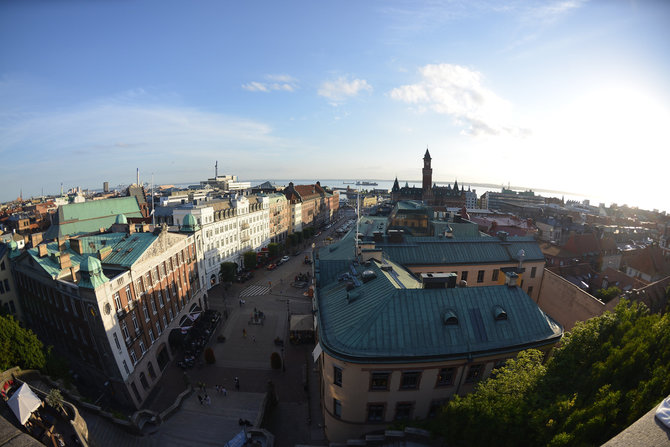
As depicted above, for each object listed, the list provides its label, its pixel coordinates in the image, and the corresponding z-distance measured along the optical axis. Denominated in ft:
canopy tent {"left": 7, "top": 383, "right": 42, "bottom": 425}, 69.97
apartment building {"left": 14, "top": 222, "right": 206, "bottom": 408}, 96.99
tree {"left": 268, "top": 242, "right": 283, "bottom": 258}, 261.44
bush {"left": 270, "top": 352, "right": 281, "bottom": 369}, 122.21
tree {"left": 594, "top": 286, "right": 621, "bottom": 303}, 141.49
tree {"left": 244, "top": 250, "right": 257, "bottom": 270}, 232.73
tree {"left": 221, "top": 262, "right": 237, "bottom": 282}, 208.13
